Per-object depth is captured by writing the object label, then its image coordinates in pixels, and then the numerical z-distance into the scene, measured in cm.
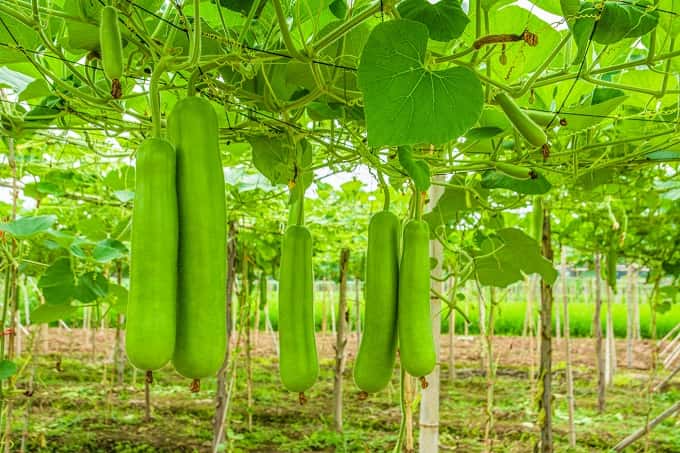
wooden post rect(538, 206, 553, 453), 293
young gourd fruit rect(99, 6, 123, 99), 65
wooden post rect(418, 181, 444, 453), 184
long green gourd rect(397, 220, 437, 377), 91
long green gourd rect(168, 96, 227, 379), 63
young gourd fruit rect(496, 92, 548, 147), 90
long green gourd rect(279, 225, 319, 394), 88
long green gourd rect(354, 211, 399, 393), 94
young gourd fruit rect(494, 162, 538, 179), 137
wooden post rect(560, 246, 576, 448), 444
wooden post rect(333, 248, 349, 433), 458
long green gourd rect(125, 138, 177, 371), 59
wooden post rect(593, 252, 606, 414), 538
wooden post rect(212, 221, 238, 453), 346
